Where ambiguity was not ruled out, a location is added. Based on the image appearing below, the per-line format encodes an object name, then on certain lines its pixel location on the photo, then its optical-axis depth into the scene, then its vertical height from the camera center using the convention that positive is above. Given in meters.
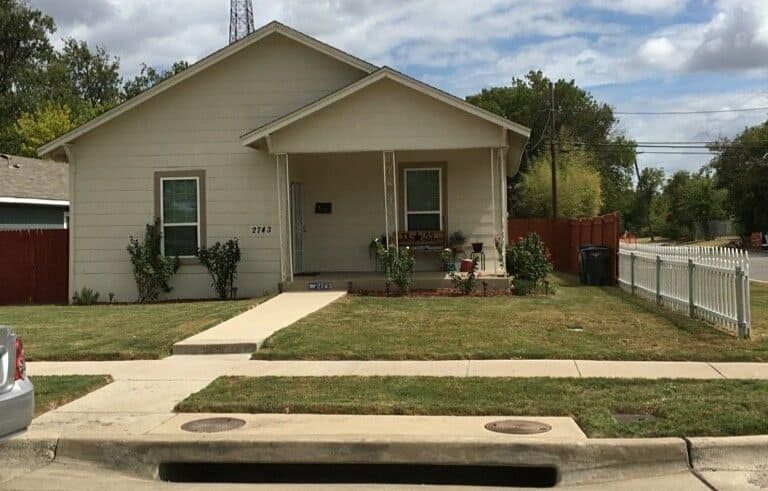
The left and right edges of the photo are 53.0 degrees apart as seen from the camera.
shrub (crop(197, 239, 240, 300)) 17.38 -0.38
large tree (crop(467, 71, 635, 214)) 66.88 +10.73
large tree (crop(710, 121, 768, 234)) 52.47 +4.10
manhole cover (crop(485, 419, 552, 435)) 6.34 -1.59
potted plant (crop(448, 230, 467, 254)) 17.81 -0.04
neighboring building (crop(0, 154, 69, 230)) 24.23 +1.80
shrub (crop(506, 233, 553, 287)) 16.33 -0.52
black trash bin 19.69 -0.76
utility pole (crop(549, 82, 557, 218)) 40.38 +4.35
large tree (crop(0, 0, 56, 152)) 44.25 +11.53
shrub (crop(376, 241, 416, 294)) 16.00 -0.55
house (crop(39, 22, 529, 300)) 17.70 +1.58
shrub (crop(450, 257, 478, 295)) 15.89 -0.87
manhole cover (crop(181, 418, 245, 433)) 6.71 -1.60
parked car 5.51 -1.03
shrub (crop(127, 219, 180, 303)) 17.58 -0.43
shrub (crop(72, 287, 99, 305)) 18.08 -1.15
